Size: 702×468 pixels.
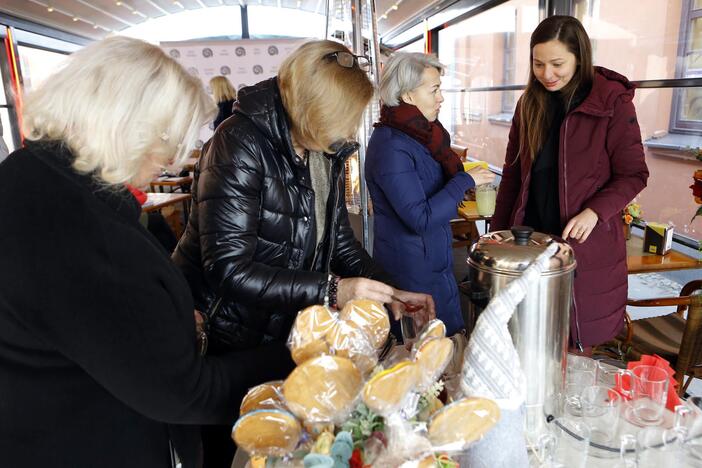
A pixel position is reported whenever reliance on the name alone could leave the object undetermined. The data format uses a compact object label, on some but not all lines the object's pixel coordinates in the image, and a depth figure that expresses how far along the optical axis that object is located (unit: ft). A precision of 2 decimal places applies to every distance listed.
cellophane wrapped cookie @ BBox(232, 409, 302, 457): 2.17
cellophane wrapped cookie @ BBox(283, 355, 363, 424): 2.12
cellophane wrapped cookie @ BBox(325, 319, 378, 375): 2.45
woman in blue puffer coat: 6.12
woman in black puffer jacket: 3.93
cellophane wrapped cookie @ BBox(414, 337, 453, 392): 2.22
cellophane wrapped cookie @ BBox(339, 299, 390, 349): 2.61
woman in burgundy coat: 5.33
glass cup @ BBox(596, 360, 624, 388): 3.46
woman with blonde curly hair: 2.32
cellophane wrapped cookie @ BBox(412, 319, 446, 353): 2.54
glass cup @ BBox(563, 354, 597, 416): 3.13
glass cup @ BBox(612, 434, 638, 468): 2.62
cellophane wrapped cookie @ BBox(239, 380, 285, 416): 2.28
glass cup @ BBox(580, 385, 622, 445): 2.90
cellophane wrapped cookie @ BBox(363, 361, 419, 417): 1.99
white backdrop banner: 21.86
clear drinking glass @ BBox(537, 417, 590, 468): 2.60
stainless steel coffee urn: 2.77
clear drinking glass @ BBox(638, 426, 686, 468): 2.60
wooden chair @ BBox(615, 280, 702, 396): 5.97
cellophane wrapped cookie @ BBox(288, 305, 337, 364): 2.45
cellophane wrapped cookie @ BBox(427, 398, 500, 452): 2.09
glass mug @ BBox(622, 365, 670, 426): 2.85
